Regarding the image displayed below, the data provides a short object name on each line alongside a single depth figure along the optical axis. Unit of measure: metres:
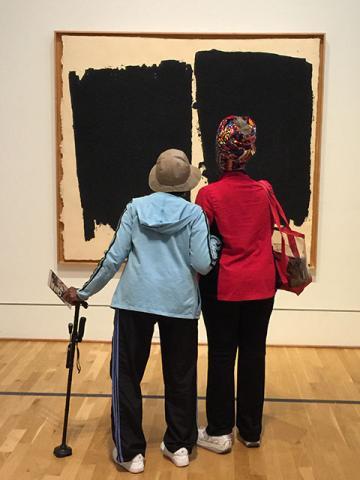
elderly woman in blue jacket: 2.60
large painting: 4.28
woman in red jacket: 2.70
